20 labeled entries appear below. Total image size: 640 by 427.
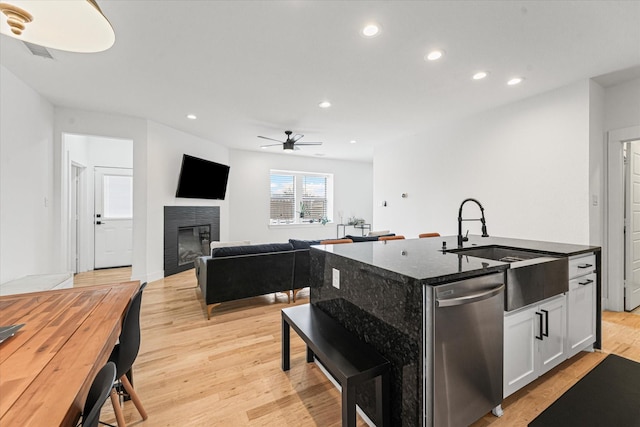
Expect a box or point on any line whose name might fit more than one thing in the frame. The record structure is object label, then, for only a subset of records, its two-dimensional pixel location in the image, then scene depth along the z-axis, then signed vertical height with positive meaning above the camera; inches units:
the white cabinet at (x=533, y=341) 65.8 -33.1
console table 330.6 -15.5
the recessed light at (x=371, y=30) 87.5 +60.2
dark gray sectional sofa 126.0 -27.6
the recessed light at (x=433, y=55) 102.7 +60.9
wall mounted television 208.2 +29.5
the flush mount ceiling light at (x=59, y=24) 40.7 +30.9
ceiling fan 198.7 +59.4
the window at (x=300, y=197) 302.8 +20.0
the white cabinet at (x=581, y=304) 81.5 -28.1
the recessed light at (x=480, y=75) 119.0 +61.7
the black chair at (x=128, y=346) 54.6 -28.0
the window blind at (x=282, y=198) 301.1 +18.3
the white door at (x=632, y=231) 132.3 -8.4
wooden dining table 28.8 -19.6
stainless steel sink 64.8 -16.6
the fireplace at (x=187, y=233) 202.1 -15.5
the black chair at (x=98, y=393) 27.0 -19.9
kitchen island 51.3 -21.4
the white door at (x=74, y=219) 206.1 -3.1
